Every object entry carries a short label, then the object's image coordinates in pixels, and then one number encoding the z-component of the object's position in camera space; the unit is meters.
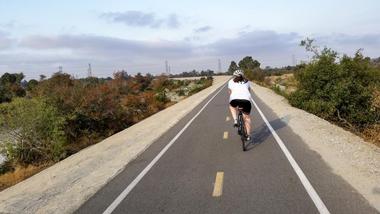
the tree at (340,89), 23.11
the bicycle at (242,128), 12.66
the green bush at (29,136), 18.77
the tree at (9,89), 73.62
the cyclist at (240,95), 13.12
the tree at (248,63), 184.62
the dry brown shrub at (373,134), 15.82
